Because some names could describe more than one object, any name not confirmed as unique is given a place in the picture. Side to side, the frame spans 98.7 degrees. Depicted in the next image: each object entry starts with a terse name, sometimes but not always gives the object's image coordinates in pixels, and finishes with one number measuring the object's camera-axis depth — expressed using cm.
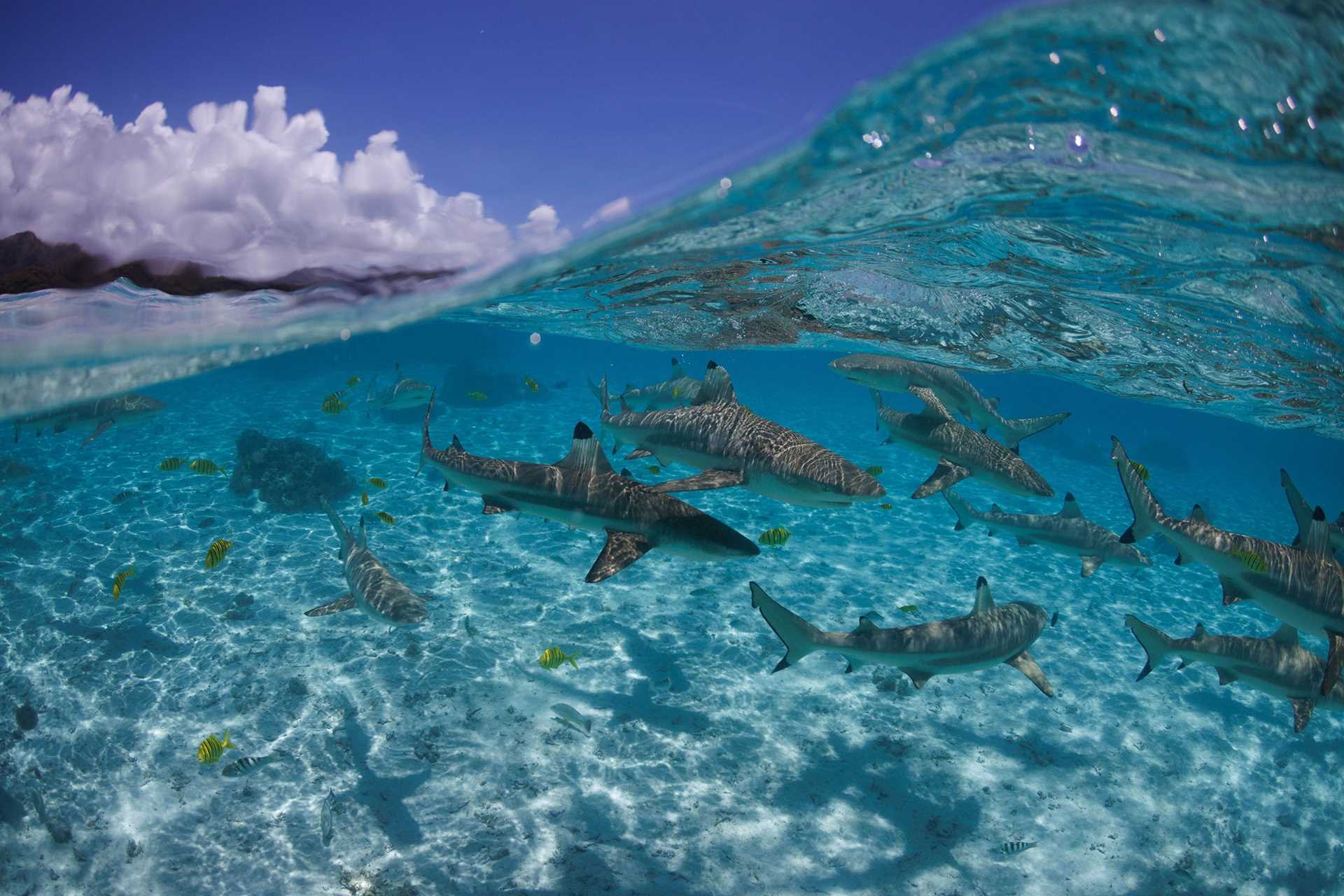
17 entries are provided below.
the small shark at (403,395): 1291
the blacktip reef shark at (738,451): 625
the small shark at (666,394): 1038
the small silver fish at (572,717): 859
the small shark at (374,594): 786
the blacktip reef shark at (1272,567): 683
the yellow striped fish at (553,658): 819
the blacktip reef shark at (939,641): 677
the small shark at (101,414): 1221
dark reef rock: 1719
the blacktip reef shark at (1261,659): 789
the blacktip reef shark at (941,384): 952
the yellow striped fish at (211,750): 707
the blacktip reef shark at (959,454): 855
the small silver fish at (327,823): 721
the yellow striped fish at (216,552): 916
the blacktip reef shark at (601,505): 562
